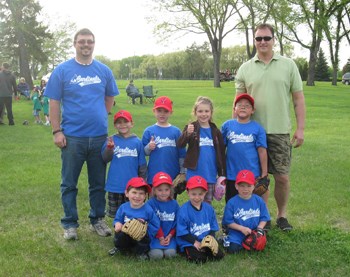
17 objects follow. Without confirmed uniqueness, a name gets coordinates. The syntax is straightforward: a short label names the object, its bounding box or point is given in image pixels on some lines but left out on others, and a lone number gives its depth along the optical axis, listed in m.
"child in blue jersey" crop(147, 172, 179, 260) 4.05
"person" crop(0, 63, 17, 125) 14.25
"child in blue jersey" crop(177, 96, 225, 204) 4.28
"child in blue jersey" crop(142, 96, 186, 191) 4.41
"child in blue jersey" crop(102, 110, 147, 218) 4.45
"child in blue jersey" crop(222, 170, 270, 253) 4.20
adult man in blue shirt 4.28
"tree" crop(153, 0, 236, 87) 39.09
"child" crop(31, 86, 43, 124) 15.49
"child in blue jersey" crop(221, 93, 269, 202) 4.40
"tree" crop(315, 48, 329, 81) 61.25
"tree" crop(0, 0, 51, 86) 30.55
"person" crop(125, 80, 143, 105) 23.50
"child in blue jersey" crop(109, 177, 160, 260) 4.01
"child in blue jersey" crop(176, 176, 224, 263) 3.99
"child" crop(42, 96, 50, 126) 15.15
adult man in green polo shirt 4.46
